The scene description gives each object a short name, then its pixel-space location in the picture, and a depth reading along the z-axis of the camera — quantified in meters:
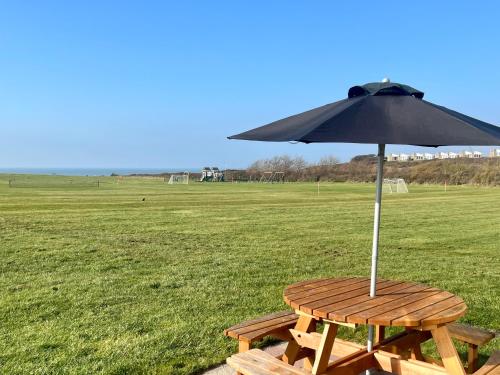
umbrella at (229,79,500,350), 3.22
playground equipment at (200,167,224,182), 88.14
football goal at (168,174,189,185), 76.44
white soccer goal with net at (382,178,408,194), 49.55
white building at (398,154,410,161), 108.58
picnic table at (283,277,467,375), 3.52
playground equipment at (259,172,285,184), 87.06
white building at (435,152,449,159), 105.20
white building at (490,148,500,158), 86.20
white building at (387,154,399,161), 113.62
